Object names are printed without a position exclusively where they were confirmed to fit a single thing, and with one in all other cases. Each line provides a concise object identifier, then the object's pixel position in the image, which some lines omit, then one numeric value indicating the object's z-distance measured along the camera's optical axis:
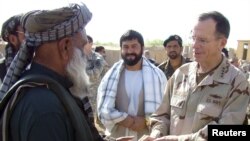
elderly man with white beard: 1.68
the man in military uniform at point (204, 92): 2.64
